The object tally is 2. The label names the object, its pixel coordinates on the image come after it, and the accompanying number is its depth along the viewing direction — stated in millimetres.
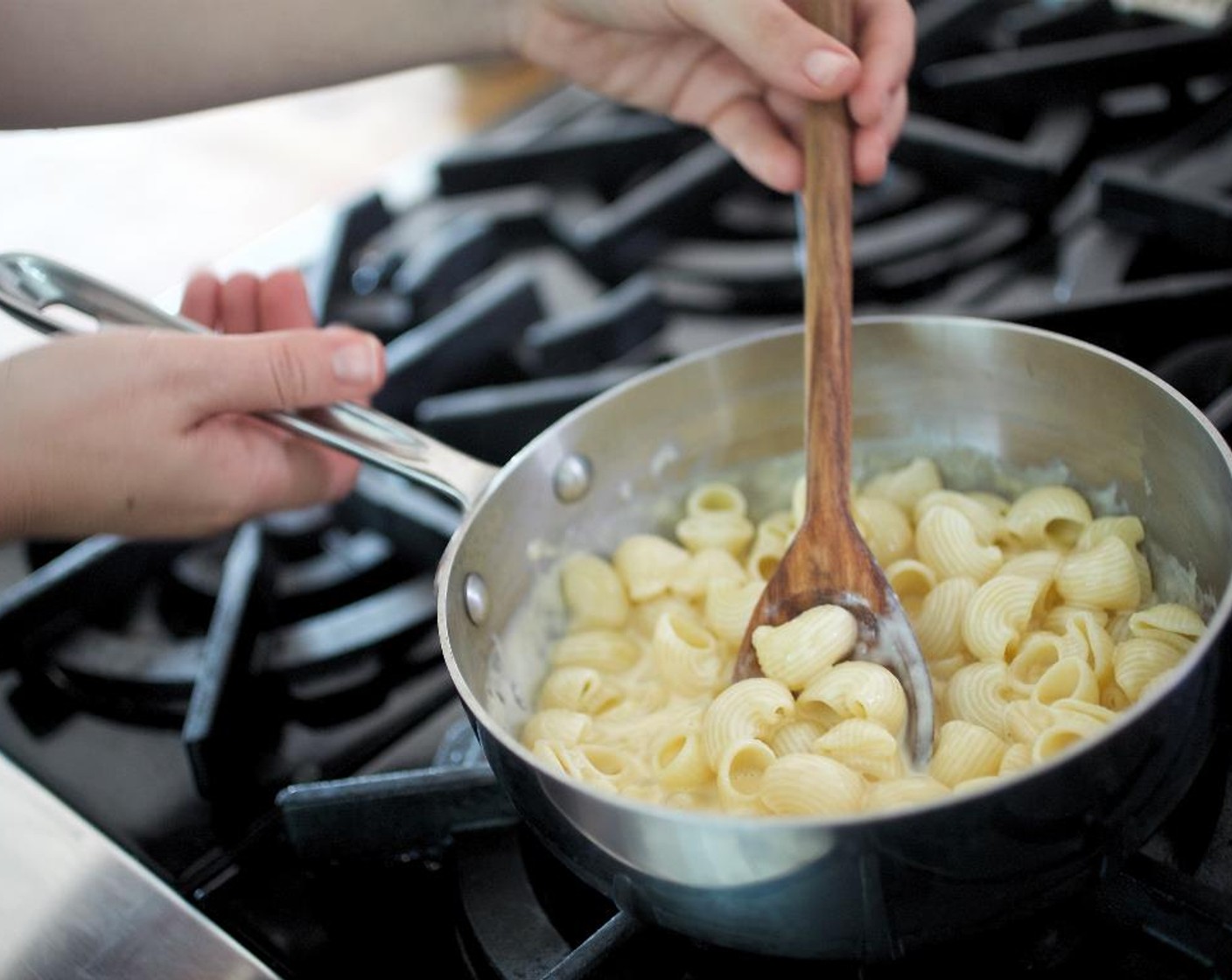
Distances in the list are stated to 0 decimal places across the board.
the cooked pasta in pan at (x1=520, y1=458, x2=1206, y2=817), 752
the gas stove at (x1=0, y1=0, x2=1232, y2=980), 770
